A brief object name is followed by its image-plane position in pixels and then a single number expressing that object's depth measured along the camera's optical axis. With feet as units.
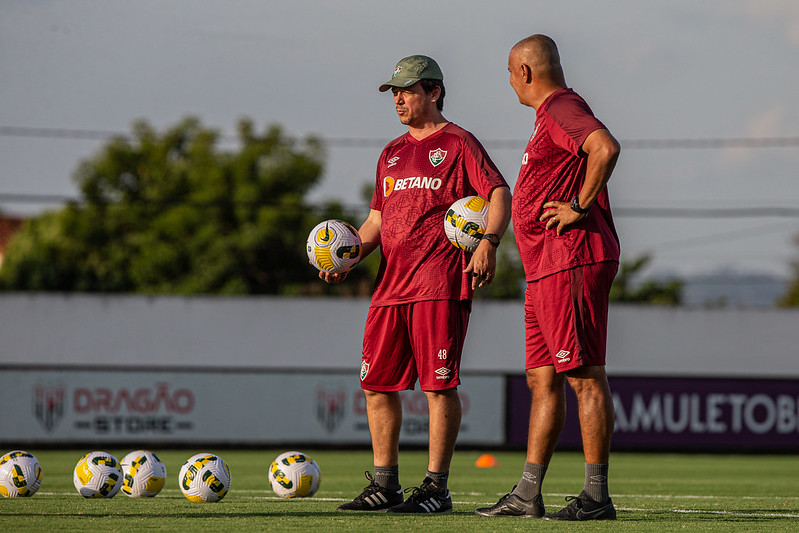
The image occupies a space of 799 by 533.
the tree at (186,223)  272.72
